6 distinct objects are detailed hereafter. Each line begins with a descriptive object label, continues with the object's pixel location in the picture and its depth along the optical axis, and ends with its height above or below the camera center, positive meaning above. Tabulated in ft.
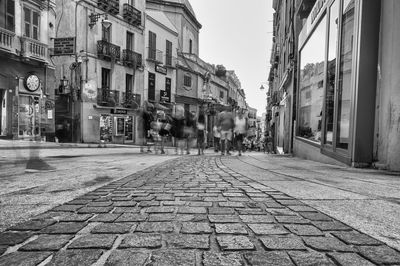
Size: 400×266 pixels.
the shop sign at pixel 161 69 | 105.29 +17.36
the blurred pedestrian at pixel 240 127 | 41.01 -0.16
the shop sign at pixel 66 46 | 78.00 +17.73
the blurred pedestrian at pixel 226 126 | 39.55 -0.08
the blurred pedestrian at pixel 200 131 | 40.52 -0.77
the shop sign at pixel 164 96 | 107.24 +8.98
